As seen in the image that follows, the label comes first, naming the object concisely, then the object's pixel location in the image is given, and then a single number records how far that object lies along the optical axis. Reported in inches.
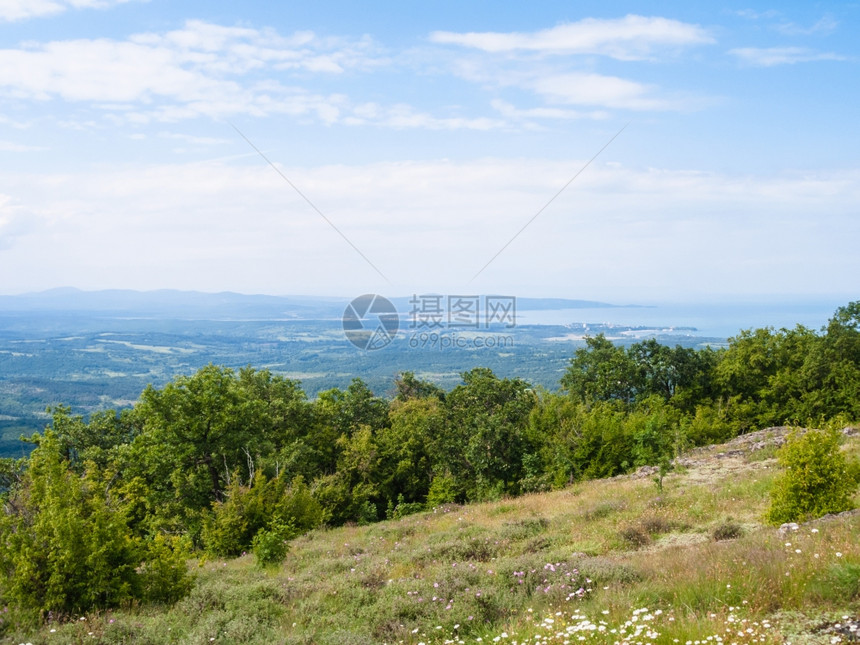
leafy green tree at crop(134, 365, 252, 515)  933.2
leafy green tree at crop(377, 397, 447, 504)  1318.9
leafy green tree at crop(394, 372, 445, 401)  1876.2
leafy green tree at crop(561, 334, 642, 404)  1473.9
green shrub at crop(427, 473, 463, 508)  1160.8
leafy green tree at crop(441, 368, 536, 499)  1147.9
